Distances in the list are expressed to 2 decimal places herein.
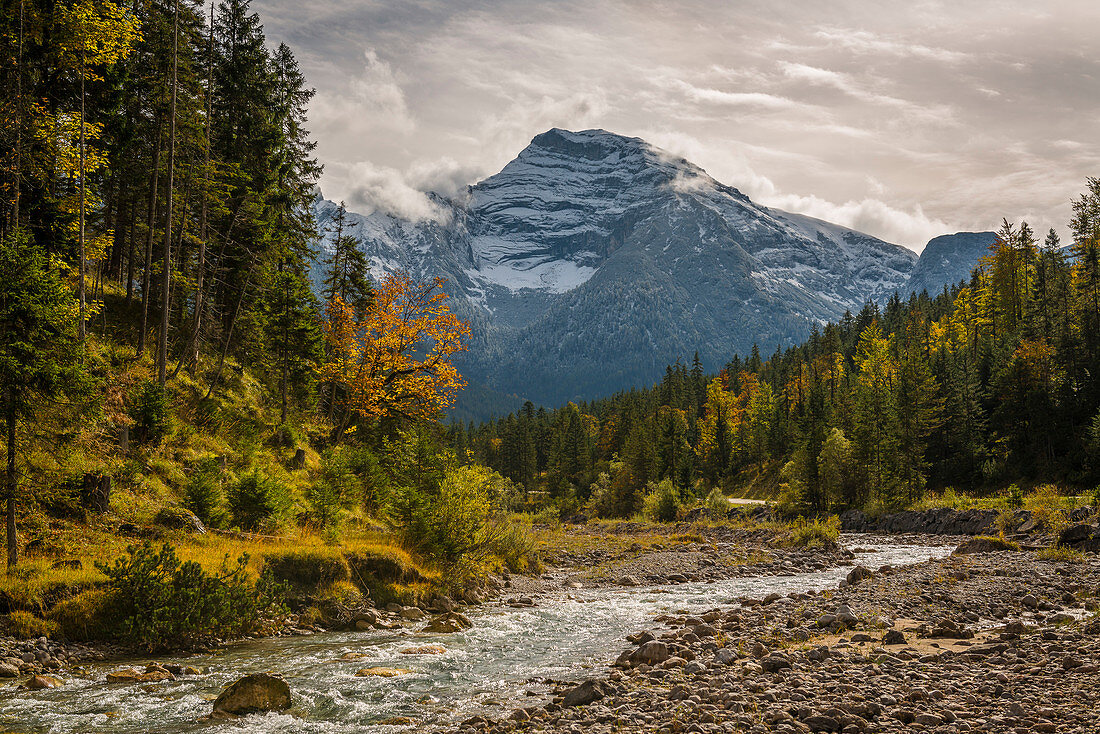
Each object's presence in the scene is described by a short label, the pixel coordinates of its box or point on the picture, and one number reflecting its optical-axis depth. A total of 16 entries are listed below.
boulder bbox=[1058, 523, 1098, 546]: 27.02
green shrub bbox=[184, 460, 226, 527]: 20.61
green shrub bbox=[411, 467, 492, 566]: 22.62
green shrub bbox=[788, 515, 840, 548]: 38.93
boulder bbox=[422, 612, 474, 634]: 17.95
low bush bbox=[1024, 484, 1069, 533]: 32.91
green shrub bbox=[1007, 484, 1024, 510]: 42.12
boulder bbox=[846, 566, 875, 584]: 24.45
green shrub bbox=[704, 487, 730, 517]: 64.25
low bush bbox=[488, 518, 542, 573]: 28.67
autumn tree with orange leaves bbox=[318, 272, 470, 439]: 33.22
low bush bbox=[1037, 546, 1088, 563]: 24.29
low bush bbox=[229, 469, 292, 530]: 22.08
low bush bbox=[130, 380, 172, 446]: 23.36
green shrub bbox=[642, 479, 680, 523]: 67.44
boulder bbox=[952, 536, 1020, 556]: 29.73
